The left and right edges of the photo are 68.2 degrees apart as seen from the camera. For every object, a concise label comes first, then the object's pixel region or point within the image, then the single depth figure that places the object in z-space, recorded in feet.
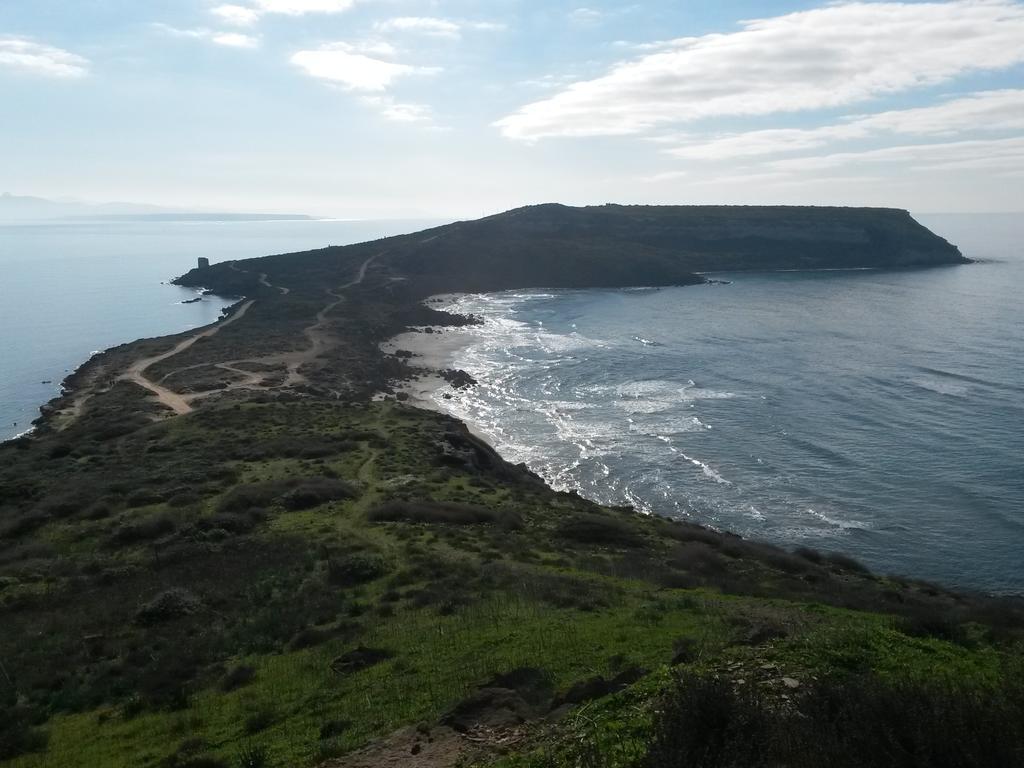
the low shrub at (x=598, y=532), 90.58
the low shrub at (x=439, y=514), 91.20
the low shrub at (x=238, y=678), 48.81
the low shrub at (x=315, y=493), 97.45
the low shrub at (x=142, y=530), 85.92
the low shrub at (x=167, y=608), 61.98
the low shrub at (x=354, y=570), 69.41
